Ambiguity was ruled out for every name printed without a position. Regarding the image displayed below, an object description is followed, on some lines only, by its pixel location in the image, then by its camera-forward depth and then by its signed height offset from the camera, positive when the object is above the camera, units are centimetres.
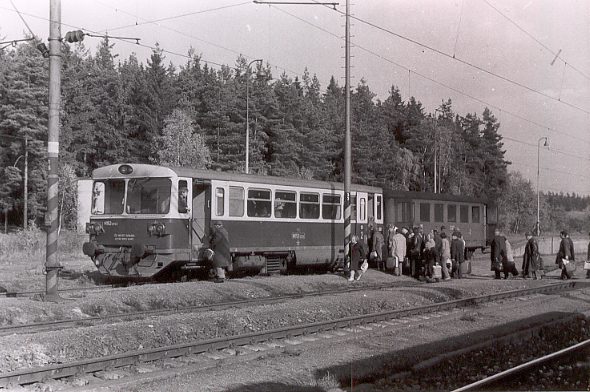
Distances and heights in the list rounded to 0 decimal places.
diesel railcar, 1769 +1
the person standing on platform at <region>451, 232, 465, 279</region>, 2244 -90
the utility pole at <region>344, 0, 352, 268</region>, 2220 +220
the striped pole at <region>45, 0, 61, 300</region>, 1443 +156
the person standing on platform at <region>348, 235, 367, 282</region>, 2003 -101
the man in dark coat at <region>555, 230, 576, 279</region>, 2261 -96
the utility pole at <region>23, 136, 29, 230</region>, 5025 +218
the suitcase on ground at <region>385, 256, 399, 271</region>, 2230 -133
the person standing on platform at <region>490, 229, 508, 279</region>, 2169 -92
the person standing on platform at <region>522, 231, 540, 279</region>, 2283 -124
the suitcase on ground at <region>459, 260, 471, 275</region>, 2369 -156
